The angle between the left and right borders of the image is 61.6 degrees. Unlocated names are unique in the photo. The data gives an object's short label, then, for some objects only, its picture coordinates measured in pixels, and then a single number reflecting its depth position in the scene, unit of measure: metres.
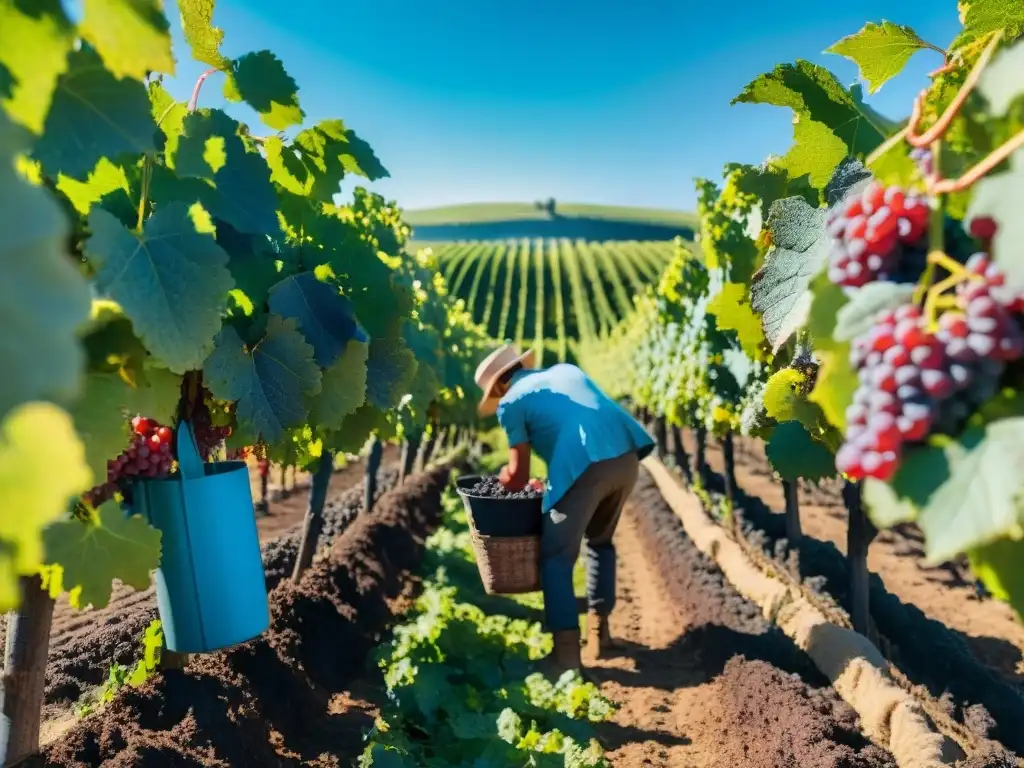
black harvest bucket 4.74
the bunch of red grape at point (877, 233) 1.01
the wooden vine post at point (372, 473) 8.28
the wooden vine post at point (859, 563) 4.39
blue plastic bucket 2.20
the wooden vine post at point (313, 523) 5.50
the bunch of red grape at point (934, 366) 0.88
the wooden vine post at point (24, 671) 2.21
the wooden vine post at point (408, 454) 10.78
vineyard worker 4.72
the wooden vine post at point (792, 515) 6.95
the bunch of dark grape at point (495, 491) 4.95
